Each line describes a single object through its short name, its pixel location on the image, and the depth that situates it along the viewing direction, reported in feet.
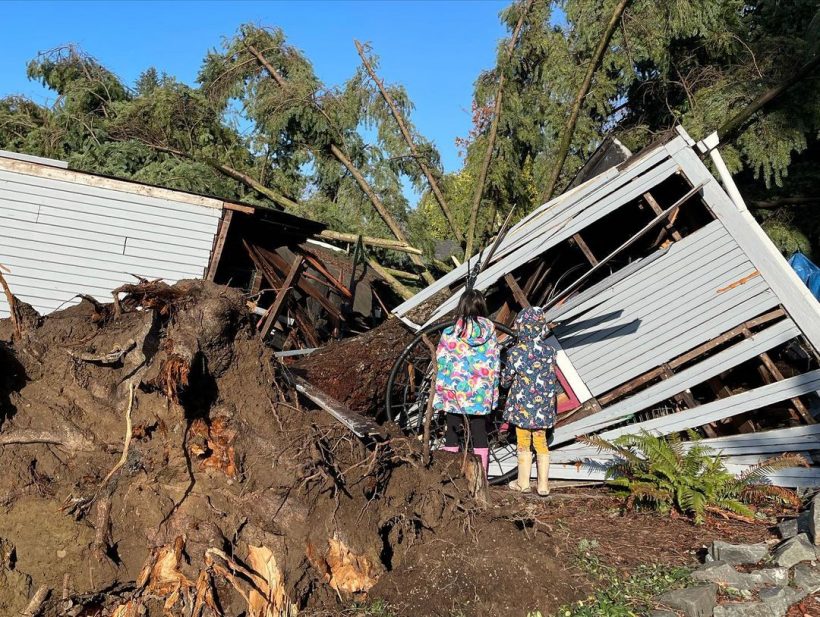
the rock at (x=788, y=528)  17.62
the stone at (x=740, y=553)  15.98
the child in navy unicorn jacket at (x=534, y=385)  21.61
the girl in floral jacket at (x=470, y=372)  20.27
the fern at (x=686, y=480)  19.67
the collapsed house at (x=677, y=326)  22.03
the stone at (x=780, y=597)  14.32
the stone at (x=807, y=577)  15.16
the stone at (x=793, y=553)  15.89
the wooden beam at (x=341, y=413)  16.42
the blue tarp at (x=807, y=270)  29.84
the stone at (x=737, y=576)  15.06
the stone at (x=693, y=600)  14.12
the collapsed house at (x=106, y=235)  34.58
